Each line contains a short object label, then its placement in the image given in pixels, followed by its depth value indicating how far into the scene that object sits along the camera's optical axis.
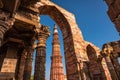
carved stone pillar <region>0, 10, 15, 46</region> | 1.98
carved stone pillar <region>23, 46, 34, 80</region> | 3.76
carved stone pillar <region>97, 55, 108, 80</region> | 6.84
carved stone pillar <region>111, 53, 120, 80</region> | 6.30
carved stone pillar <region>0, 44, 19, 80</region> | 4.08
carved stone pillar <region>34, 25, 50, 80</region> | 3.52
